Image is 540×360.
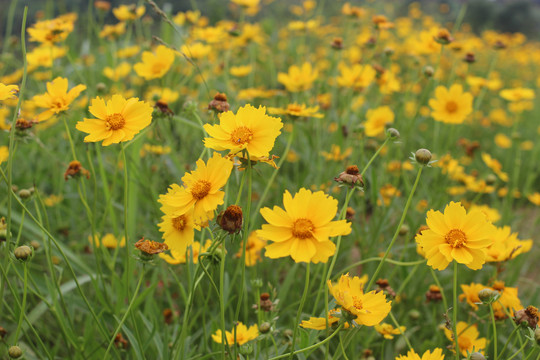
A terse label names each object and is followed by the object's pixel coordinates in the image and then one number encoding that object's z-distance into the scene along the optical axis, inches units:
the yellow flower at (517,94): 77.4
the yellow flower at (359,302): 26.2
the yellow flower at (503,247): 37.4
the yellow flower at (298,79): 61.9
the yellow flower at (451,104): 60.7
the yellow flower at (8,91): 27.3
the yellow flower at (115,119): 29.8
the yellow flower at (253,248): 44.4
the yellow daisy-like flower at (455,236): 28.1
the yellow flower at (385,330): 35.3
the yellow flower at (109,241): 51.6
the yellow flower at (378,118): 66.7
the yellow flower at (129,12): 73.4
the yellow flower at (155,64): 54.0
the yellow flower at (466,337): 37.3
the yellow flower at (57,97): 38.3
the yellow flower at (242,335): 34.5
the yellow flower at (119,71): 78.7
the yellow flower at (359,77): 70.5
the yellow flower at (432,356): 29.9
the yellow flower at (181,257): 37.5
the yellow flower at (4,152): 43.8
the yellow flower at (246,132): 26.6
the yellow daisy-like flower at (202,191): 25.9
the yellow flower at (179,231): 29.3
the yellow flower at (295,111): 43.0
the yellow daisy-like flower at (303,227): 24.8
